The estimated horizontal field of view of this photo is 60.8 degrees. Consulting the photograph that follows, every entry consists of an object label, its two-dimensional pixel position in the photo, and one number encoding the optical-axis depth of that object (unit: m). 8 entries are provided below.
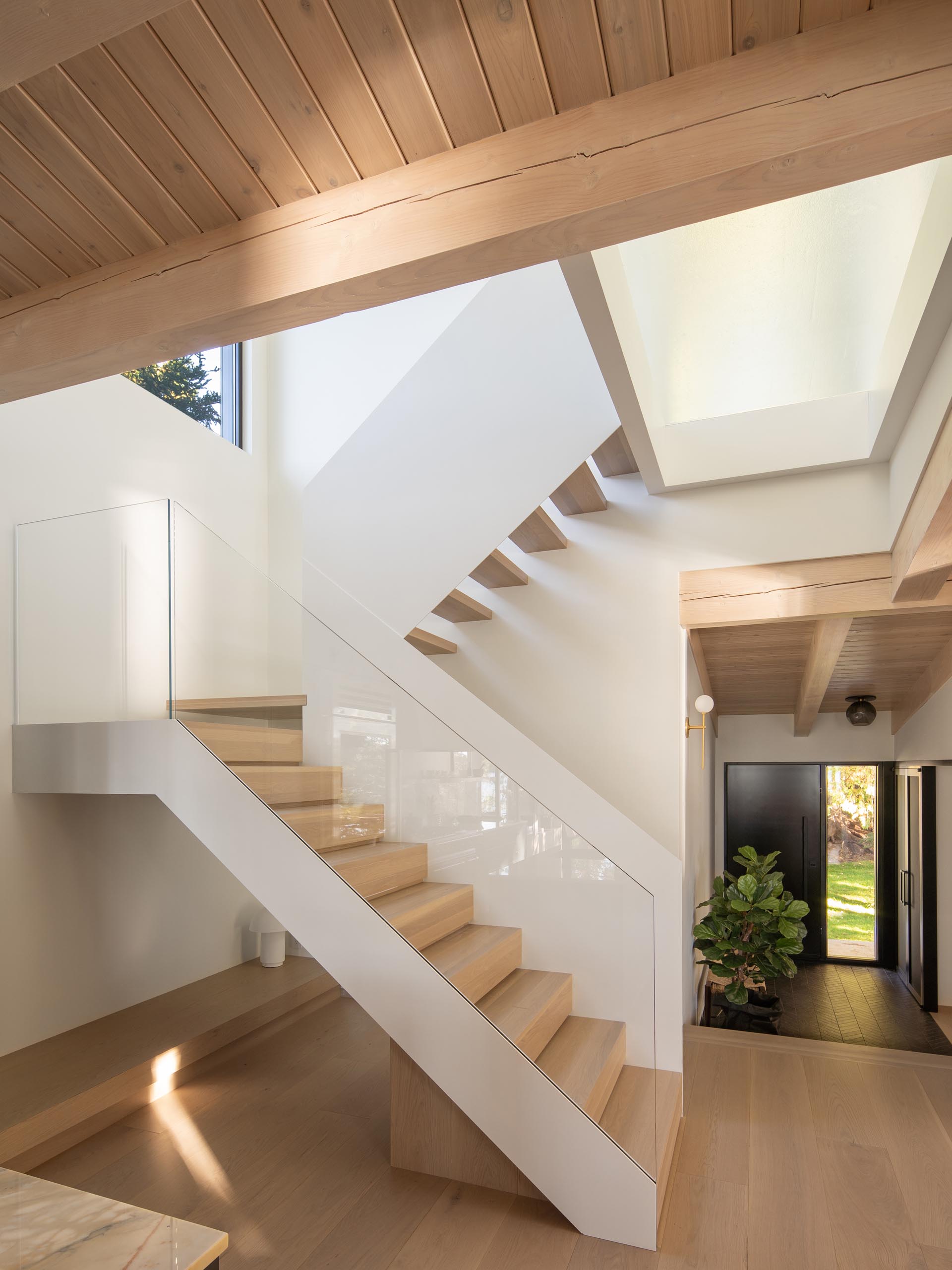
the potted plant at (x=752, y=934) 4.54
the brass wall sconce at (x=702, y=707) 4.00
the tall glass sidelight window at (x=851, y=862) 7.61
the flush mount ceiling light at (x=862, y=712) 6.81
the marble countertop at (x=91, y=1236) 1.29
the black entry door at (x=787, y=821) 7.75
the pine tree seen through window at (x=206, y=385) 4.87
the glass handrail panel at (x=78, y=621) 3.62
